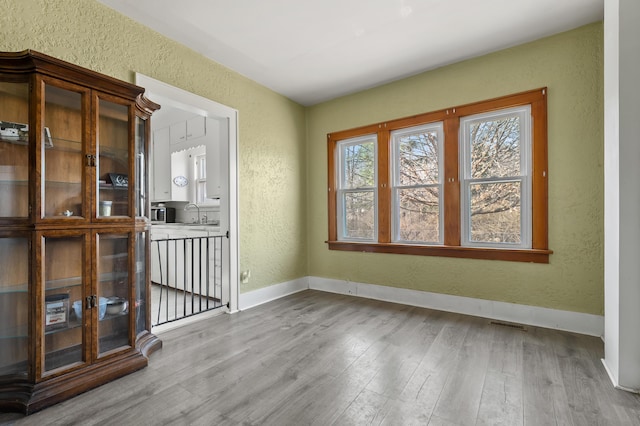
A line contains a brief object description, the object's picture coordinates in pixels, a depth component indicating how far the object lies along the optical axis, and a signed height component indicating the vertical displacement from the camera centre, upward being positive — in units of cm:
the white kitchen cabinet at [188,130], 426 +128
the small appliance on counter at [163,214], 506 -2
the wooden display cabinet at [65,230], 167 -10
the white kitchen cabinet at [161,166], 485 +81
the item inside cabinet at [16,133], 172 +49
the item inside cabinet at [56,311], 176 -61
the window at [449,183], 288 +33
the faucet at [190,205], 473 +11
